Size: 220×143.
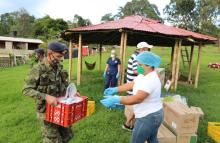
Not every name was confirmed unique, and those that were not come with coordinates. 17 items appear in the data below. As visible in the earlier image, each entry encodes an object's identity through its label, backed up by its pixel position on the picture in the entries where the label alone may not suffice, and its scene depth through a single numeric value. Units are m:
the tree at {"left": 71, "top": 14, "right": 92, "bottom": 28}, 37.02
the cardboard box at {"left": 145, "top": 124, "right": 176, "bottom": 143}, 2.93
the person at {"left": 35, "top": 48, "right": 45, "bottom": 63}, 4.18
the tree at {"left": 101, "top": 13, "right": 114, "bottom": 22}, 51.89
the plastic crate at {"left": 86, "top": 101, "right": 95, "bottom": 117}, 4.36
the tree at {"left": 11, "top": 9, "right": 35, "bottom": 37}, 39.98
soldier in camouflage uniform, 2.16
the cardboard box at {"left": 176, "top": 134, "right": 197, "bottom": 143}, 3.04
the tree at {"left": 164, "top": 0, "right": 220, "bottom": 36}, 27.33
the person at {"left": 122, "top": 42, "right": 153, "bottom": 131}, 3.40
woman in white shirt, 2.04
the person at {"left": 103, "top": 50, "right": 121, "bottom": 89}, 5.34
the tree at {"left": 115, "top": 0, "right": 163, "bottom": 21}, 44.57
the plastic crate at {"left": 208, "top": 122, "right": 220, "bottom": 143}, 3.44
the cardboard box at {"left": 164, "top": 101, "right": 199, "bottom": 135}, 3.03
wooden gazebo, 5.74
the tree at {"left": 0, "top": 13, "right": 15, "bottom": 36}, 42.62
